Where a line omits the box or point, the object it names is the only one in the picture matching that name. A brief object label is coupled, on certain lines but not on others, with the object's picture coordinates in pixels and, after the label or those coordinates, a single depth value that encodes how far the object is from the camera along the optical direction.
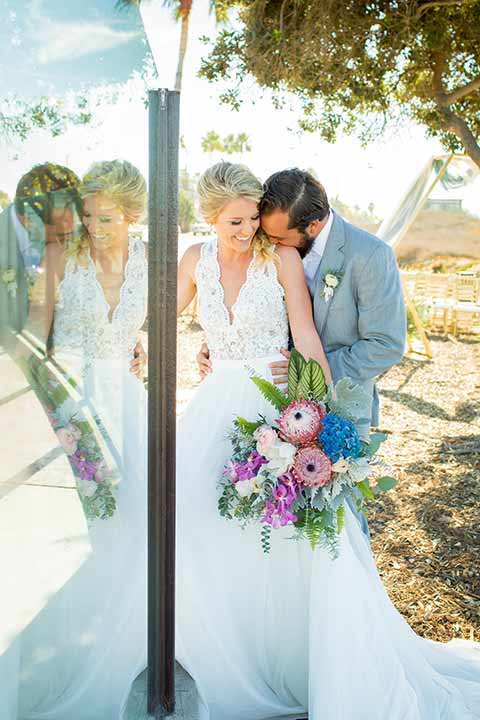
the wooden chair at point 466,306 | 12.13
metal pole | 1.88
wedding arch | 9.55
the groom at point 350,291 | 3.04
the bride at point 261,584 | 2.52
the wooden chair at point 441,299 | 12.27
